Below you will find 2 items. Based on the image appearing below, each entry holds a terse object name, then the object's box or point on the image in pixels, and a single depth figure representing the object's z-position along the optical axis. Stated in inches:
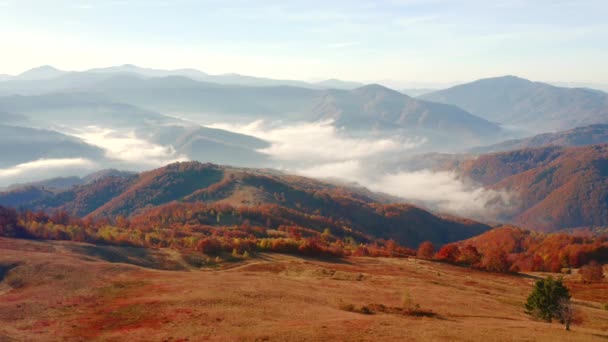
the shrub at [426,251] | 6195.9
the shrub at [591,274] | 4512.3
